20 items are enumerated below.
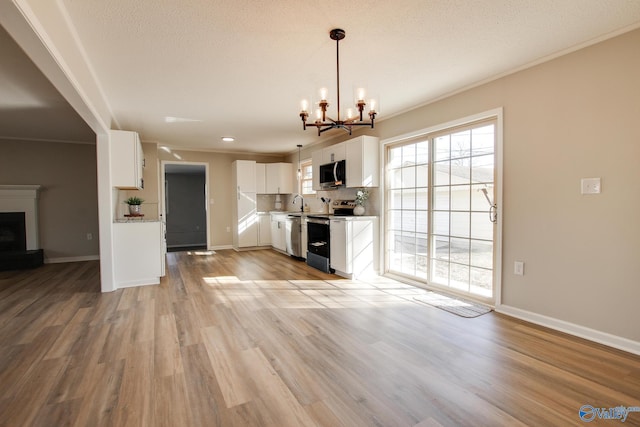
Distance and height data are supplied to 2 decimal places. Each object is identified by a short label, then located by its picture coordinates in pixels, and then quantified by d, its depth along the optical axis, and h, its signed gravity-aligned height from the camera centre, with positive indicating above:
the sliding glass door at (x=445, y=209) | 3.32 -0.07
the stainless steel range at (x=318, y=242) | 4.88 -0.64
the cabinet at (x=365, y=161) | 4.55 +0.63
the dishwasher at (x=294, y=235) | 5.86 -0.61
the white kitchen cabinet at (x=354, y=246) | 4.45 -0.62
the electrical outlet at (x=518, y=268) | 2.94 -0.62
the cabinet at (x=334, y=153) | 4.99 +0.84
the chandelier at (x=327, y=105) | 2.29 +0.77
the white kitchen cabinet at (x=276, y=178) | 7.34 +0.61
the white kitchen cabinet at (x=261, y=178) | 7.27 +0.61
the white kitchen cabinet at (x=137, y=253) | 4.11 -0.66
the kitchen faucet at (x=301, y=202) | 7.03 +0.04
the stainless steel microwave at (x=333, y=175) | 5.02 +0.48
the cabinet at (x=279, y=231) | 6.57 -0.60
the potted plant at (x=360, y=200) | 4.72 +0.05
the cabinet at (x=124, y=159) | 4.13 +0.62
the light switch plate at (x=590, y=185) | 2.43 +0.14
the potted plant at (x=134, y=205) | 4.79 -0.01
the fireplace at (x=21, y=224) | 5.45 -0.34
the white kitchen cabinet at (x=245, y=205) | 7.01 -0.02
